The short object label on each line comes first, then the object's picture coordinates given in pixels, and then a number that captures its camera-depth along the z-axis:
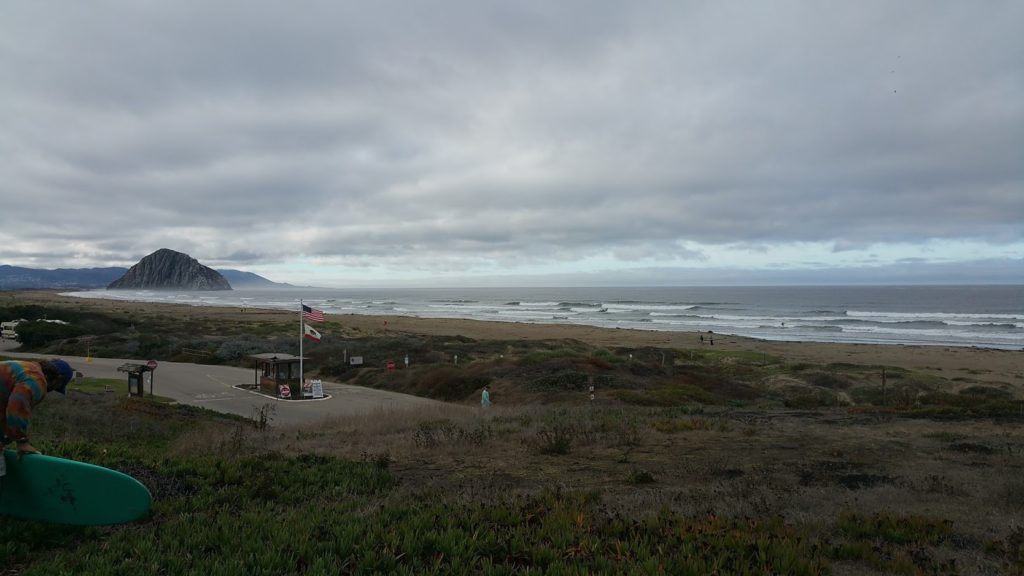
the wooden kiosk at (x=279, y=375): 23.95
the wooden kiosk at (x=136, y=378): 20.67
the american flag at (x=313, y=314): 24.64
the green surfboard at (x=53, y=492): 5.17
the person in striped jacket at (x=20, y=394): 4.76
